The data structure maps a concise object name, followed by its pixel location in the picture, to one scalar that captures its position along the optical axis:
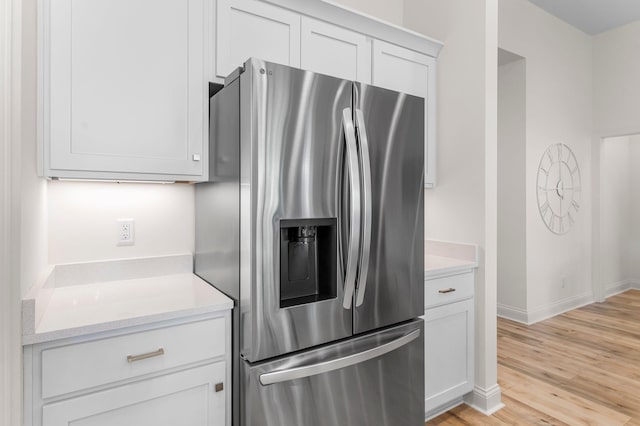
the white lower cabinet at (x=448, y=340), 2.01
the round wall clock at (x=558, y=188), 3.90
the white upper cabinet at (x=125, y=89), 1.31
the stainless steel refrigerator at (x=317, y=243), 1.29
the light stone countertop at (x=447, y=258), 2.05
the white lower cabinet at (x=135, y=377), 1.07
